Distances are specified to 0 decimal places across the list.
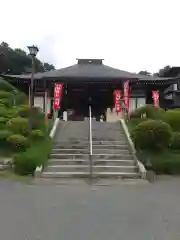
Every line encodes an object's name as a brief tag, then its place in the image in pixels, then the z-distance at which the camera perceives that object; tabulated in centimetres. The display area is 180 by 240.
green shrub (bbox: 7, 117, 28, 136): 823
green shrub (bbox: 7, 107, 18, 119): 979
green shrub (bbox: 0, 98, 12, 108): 1151
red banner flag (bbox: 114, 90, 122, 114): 1370
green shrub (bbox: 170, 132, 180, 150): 789
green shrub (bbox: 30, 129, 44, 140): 801
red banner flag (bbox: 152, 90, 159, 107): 1442
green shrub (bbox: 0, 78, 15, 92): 1360
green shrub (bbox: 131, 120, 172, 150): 719
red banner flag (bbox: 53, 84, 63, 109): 1297
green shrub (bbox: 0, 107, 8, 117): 993
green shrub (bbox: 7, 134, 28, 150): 761
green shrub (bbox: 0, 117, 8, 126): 911
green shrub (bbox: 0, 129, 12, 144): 798
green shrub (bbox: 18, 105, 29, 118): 936
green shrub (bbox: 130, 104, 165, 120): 924
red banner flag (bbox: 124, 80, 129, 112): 1271
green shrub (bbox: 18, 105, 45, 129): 875
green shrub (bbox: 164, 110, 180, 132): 893
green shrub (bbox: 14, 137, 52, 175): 660
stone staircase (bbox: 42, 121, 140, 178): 666
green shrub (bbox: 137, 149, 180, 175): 696
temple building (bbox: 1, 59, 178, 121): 1472
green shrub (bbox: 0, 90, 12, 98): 1241
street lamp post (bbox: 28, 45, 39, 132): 789
